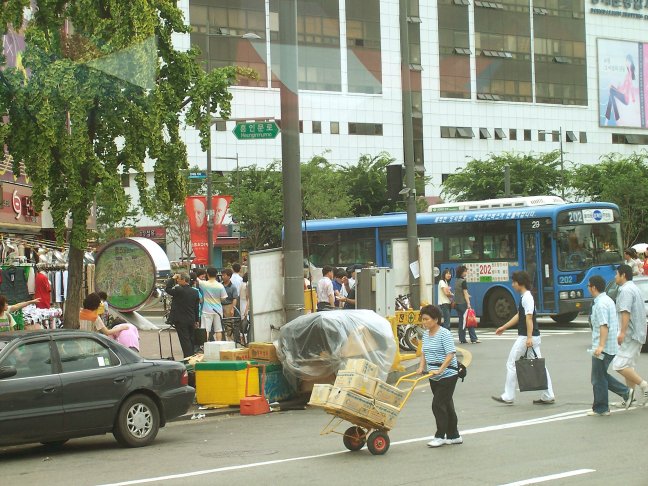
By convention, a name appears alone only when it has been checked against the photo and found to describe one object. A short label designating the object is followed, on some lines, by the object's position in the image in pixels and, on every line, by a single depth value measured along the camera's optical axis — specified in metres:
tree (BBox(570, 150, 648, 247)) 60.84
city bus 28.92
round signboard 23.14
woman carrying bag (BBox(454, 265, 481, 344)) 25.23
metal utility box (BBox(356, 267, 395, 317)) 19.84
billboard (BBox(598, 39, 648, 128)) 82.31
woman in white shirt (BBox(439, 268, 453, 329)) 25.11
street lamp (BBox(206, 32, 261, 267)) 31.16
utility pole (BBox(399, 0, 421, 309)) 23.23
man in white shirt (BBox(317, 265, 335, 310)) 24.02
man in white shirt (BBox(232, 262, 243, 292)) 23.75
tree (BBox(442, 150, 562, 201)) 62.97
